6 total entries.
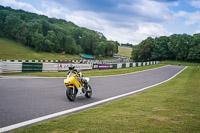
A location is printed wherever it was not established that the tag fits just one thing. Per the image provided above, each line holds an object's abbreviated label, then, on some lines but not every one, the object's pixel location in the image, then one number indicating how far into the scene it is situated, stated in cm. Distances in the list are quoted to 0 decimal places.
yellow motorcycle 889
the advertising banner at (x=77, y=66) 2874
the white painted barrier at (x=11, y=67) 2030
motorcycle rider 915
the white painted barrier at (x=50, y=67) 2569
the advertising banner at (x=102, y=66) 3701
